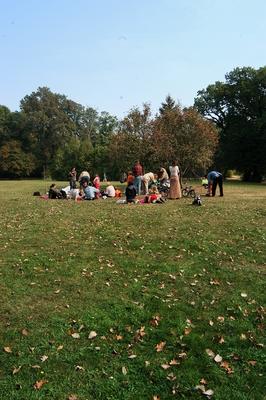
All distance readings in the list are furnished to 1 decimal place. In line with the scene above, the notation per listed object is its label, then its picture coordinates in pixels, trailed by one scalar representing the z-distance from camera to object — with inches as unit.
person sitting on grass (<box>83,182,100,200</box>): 888.9
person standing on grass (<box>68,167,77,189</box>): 1125.7
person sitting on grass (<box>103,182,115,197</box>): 951.6
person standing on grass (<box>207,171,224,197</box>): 893.2
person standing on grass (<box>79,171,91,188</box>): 1033.3
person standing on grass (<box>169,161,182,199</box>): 865.1
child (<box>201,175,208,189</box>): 1151.0
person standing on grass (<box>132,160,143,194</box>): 982.7
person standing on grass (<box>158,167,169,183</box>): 986.7
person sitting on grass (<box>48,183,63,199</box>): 924.6
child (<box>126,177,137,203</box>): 768.9
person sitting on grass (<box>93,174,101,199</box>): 1044.2
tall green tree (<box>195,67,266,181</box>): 2497.5
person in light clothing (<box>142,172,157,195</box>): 972.3
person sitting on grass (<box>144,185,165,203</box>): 775.1
